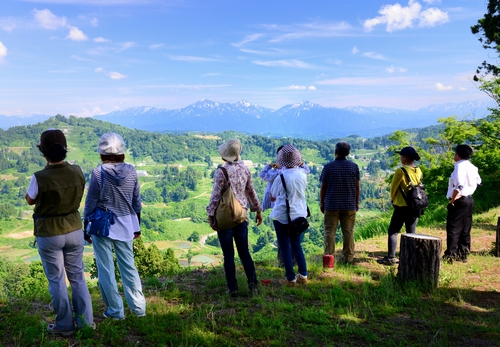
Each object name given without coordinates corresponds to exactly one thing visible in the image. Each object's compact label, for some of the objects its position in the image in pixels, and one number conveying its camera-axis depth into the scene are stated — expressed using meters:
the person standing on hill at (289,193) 4.70
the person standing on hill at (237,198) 4.27
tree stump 4.82
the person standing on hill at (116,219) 3.59
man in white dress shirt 5.93
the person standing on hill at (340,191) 5.66
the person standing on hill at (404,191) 5.66
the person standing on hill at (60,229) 3.21
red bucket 5.96
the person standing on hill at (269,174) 5.01
